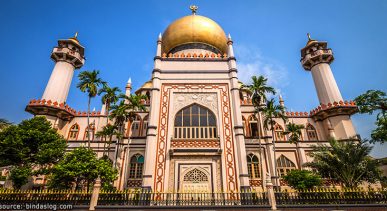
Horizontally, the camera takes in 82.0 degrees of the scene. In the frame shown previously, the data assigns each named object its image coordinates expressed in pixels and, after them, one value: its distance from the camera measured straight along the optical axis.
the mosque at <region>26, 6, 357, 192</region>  16.00
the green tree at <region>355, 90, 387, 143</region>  18.92
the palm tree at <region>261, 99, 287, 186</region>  20.59
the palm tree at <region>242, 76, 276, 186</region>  21.12
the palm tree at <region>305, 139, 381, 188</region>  15.56
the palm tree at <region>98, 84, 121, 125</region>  21.83
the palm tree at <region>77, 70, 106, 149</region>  21.34
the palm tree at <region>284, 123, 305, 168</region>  20.87
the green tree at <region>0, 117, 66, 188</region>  15.47
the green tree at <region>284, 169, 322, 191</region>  16.22
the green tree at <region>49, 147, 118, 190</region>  14.38
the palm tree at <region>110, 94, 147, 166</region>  20.38
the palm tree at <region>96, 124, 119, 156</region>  20.16
